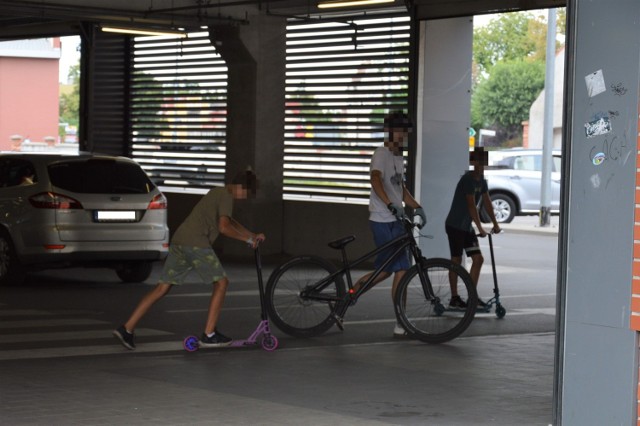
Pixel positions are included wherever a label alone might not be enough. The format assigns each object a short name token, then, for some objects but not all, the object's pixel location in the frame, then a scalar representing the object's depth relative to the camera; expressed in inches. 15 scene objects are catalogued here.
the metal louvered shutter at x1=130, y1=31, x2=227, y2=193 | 879.7
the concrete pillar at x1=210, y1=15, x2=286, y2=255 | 786.8
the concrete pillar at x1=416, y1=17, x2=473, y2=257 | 693.3
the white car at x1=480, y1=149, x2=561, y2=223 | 1273.4
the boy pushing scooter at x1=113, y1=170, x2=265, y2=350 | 397.4
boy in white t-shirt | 443.5
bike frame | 438.6
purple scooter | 399.5
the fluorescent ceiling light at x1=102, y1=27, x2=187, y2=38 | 760.3
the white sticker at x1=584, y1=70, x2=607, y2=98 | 246.7
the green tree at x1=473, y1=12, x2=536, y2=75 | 2842.0
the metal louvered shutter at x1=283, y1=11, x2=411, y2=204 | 745.0
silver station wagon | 571.2
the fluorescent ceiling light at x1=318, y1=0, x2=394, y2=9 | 639.8
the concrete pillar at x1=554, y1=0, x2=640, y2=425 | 243.8
